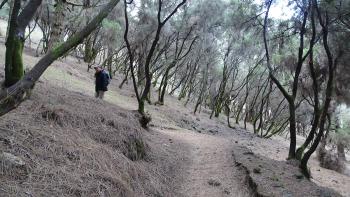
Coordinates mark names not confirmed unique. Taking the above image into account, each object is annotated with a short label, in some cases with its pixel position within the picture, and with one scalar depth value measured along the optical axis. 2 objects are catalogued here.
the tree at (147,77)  12.84
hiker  14.86
